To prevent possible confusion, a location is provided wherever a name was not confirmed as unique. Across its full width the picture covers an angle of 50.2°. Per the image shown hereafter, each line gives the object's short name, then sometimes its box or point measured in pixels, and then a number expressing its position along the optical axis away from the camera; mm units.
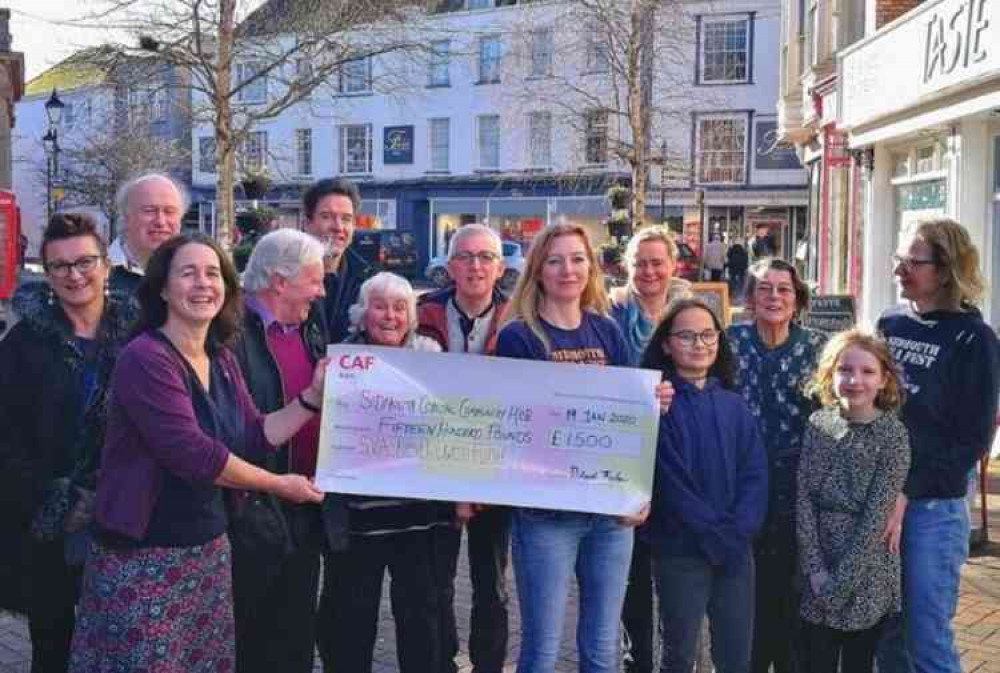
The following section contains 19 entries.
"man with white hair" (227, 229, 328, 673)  3799
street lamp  28031
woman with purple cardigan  3145
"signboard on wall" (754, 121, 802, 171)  34688
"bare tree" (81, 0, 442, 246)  16203
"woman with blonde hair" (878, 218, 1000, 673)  3867
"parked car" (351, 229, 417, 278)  35906
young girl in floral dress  3795
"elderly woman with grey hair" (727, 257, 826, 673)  4180
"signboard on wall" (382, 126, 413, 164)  42281
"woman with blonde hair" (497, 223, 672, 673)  3830
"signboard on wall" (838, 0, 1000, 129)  8750
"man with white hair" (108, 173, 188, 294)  4367
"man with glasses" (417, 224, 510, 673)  4414
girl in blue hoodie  3789
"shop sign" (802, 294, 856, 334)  8138
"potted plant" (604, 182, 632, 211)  23906
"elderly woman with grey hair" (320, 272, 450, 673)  3973
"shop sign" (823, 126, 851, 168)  16178
